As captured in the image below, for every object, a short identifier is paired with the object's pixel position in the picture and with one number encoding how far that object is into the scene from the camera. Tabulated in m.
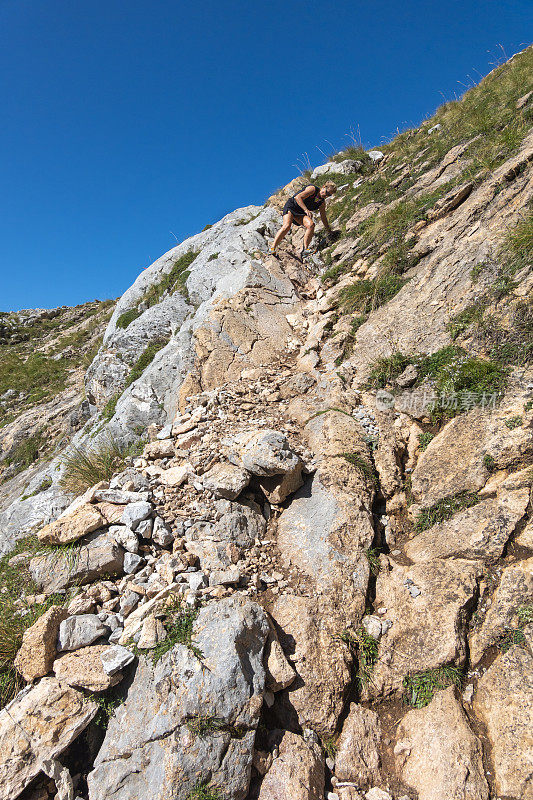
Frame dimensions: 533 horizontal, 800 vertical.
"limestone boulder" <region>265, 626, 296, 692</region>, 3.66
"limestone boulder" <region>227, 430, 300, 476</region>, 5.14
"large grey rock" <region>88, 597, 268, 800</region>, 3.12
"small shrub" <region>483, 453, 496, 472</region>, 4.66
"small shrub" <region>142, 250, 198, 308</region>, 12.42
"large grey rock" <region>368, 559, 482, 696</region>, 3.76
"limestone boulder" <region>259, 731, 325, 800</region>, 3.22
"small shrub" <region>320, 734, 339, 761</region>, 3.55
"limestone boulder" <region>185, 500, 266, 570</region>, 4.64
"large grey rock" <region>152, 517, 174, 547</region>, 4.78
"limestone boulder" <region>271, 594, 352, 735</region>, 3.66
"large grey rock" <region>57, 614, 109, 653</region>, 3.85
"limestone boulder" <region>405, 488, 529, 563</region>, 4.10
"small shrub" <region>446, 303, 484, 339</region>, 6.07
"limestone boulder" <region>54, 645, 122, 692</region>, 3.52
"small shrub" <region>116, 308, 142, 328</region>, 12.79
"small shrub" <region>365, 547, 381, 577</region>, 4.55
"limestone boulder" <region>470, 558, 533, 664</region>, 3.63
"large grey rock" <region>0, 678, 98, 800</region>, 3.27
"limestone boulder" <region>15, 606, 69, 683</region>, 3.70
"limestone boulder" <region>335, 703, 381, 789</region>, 3.42
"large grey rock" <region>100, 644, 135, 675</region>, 3.51
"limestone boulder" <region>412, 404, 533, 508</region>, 4.63
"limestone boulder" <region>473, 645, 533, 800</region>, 2.96
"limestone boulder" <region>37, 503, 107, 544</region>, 4.72
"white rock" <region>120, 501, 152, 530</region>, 4.87
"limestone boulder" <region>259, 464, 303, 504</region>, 5.30
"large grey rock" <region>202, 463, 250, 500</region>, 5.17
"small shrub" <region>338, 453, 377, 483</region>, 5.43
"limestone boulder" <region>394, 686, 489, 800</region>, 3.06
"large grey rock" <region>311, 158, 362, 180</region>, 15.36
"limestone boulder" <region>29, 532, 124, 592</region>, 4.48
